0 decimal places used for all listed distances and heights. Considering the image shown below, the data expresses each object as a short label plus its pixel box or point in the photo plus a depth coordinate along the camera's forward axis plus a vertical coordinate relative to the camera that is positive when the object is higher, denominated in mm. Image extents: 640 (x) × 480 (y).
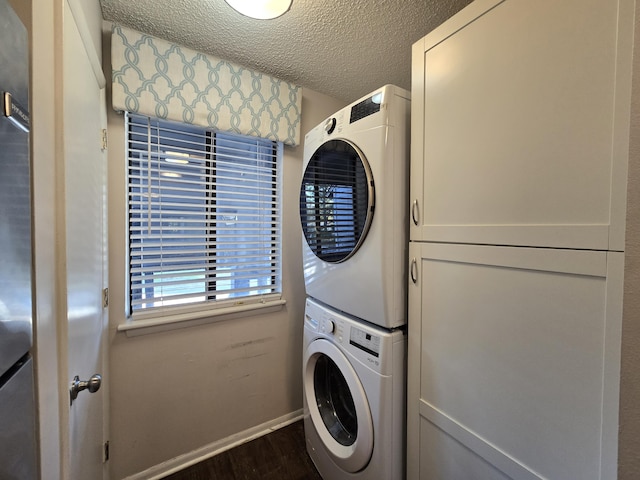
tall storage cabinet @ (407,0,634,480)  577 -6
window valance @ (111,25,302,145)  1272 +801
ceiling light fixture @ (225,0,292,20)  1028 +914
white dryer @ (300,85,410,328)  1029 +123
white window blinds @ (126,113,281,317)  1437 +92
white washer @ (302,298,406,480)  1047 -763
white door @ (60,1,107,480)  683 -31
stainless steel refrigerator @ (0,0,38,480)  381 -53
